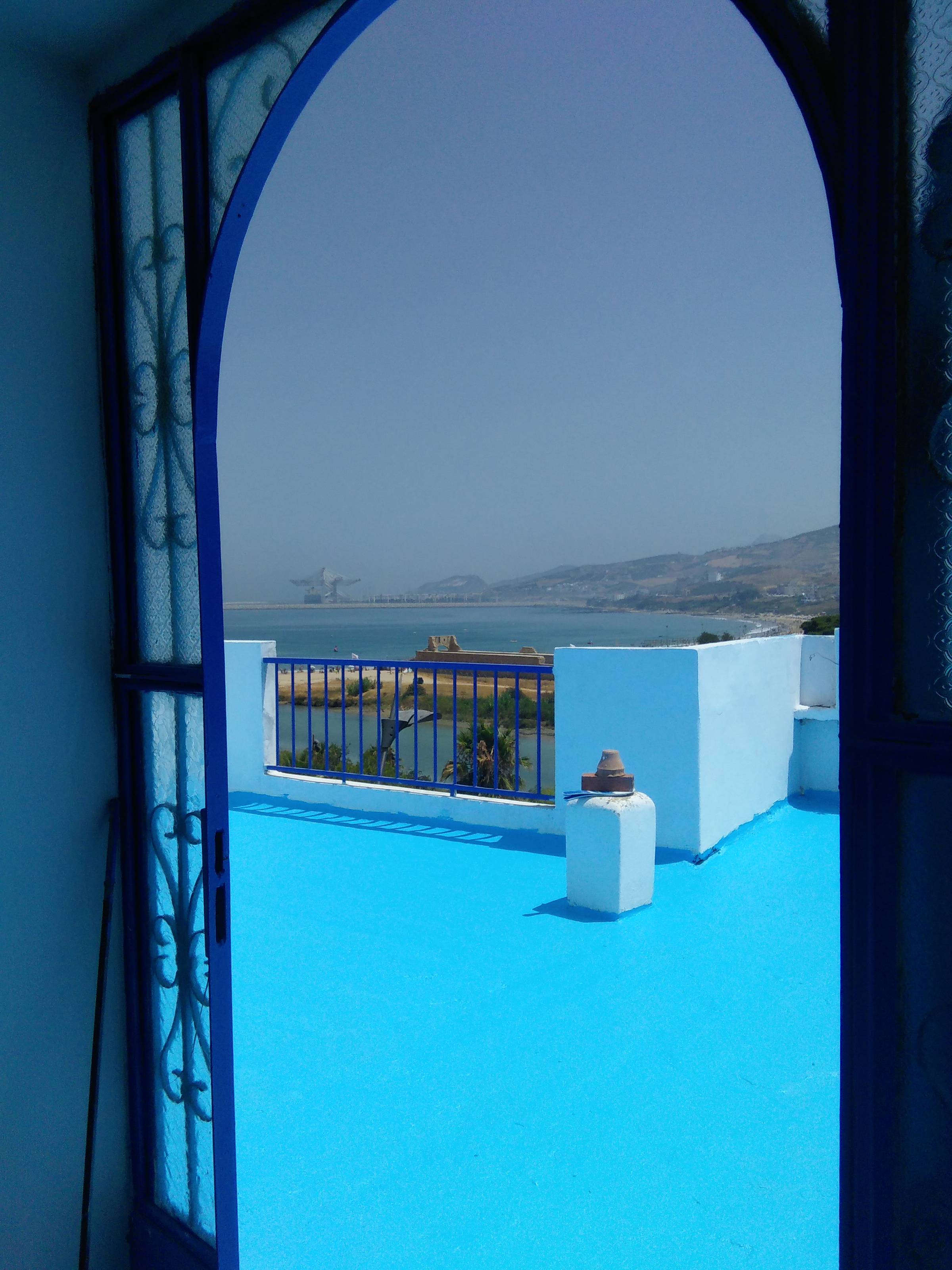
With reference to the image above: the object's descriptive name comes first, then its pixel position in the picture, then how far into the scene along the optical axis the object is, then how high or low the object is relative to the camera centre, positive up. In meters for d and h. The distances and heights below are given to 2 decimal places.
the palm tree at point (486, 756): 8.48 -1.84
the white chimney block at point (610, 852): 3.37 -1.13
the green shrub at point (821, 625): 6.03 -0.26
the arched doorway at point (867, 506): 0.83 +0.10
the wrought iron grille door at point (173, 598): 1.53 +0.03
